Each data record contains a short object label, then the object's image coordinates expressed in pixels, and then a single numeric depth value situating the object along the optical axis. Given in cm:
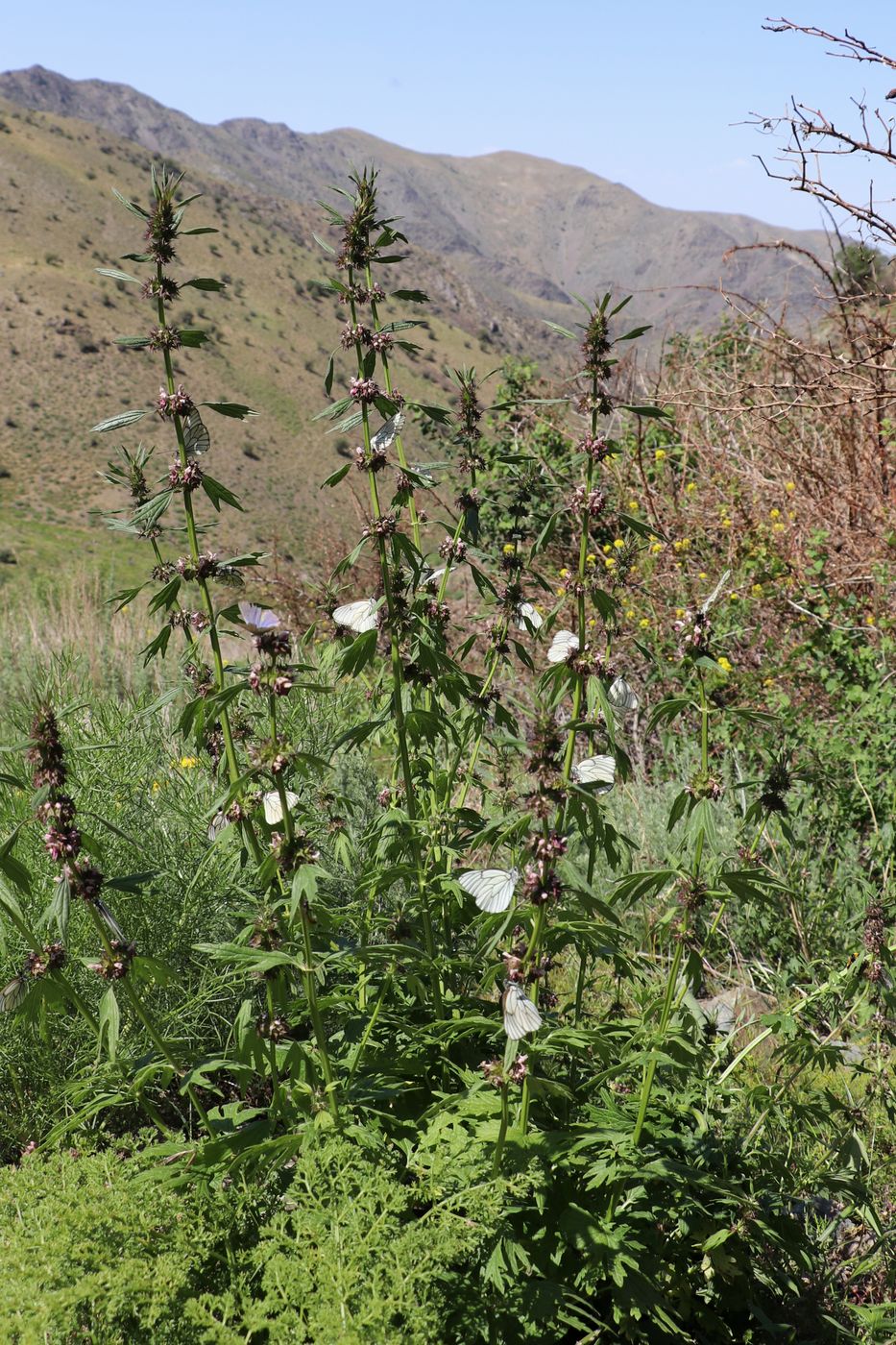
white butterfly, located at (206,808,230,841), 225
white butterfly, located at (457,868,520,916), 160
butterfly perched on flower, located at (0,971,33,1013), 185
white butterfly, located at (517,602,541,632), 234
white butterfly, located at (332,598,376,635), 217
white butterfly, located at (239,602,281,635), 161
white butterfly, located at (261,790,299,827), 196
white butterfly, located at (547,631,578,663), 204
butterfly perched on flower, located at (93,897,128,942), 180
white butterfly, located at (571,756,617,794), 182
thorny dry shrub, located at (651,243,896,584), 579
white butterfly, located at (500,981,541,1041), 164
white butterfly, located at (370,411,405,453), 212
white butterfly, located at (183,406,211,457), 209
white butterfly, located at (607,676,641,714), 213
